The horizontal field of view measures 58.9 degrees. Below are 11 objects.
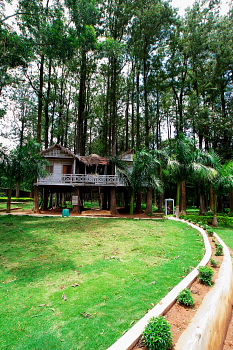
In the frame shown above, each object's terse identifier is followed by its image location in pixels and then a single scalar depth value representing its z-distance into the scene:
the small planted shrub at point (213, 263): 5.41
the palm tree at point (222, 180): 15.40
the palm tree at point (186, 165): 15.02
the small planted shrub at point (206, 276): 4.23
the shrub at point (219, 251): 6.50
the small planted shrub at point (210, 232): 9.84
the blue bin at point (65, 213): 15.43
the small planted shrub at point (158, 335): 2.27
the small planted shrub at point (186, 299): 3.31
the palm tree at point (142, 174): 16.61
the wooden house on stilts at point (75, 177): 17.61
